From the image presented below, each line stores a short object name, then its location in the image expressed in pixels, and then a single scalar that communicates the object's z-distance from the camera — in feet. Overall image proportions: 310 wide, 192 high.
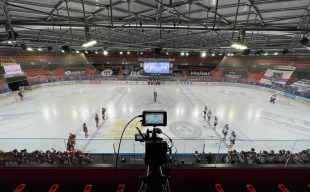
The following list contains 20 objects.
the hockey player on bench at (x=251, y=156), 18.17
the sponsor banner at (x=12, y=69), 64.49
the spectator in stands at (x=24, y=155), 16.81
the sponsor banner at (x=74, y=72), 112.38
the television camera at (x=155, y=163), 5.08
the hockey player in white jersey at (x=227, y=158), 20.25
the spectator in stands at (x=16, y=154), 14.57
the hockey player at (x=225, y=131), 29.58
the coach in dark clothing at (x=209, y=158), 20.53
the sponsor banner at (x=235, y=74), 110.32
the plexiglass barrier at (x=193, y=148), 14.19
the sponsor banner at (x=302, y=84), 71.28
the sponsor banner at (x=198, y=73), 125.75
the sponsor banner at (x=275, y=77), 84.21
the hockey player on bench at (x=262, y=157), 17.61
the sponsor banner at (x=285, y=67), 80.64
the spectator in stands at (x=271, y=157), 15.46
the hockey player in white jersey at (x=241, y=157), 19.25
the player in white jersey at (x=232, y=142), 25.75
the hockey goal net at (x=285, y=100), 60.89
